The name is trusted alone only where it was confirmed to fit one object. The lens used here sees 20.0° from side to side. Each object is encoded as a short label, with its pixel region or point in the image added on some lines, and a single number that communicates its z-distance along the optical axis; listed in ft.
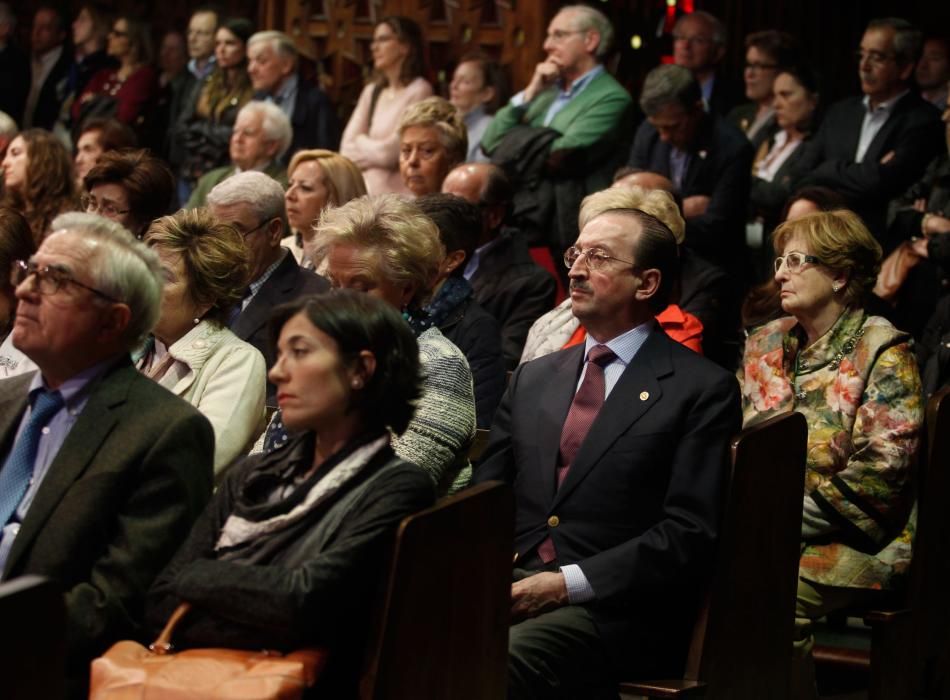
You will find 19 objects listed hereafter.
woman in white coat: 20.07
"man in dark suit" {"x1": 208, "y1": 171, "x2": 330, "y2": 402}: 25.91
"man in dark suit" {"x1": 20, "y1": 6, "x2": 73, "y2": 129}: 52.77
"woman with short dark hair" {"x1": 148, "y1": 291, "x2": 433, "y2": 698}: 14.41
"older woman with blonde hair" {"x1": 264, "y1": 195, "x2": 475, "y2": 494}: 19.50
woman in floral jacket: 21.43
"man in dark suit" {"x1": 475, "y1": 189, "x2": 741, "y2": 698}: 18.13
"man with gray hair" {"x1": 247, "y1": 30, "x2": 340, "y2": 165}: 43.96
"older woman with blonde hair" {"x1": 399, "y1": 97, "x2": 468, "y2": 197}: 34.15
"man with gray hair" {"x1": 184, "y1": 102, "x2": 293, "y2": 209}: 37.98
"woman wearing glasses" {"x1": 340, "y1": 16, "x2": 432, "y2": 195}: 40.57
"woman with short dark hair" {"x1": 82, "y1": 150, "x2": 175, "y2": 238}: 28.55
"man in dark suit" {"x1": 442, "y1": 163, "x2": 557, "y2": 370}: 29.68
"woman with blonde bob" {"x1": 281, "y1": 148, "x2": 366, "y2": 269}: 31.78
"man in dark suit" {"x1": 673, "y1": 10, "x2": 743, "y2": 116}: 40.73
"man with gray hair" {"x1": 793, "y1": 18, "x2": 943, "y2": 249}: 34.12
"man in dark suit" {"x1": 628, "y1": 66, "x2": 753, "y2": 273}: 34.10
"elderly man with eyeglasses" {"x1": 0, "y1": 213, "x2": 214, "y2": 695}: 15.45
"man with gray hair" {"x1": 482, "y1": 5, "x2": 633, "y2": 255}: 36.20
